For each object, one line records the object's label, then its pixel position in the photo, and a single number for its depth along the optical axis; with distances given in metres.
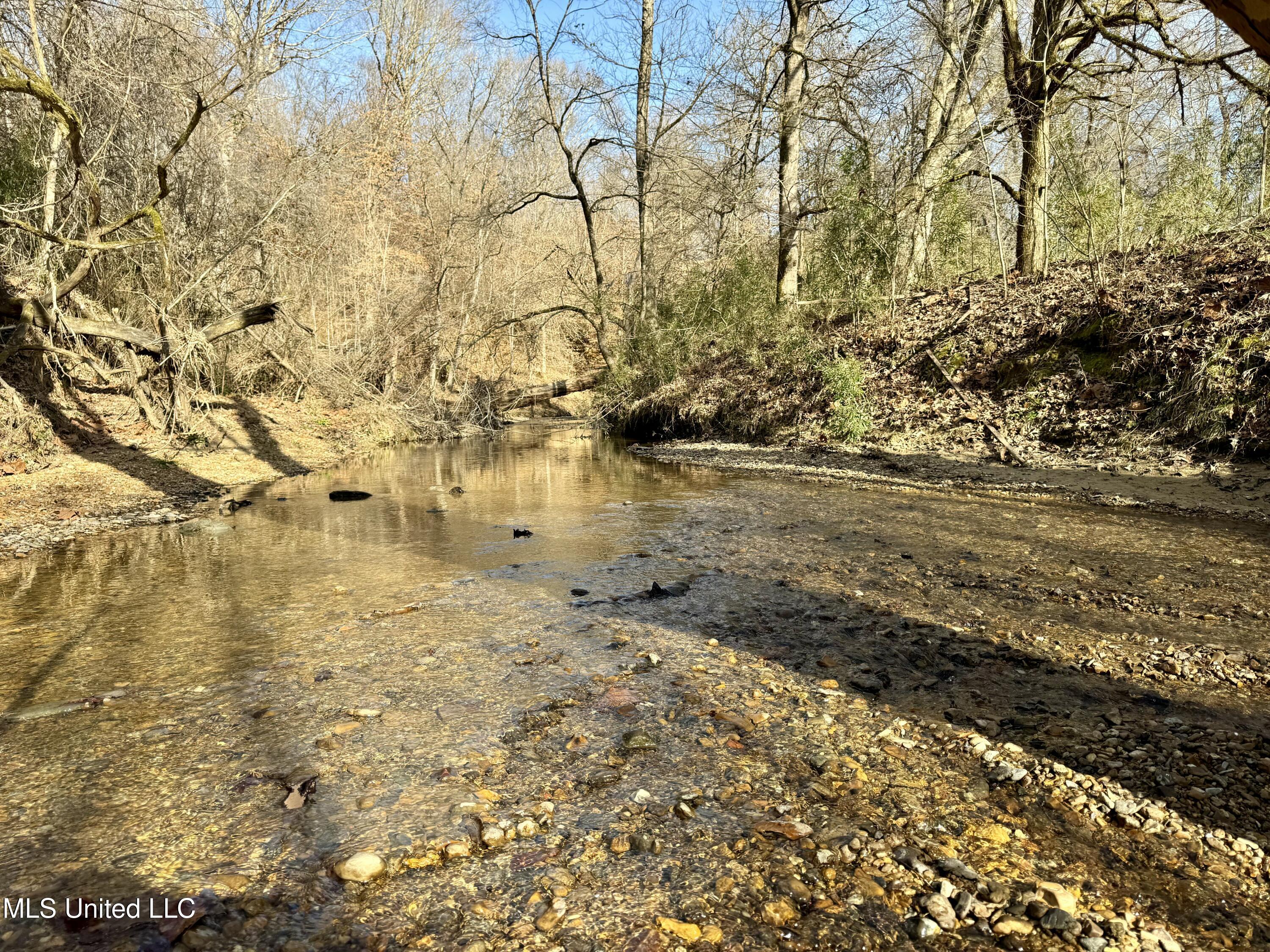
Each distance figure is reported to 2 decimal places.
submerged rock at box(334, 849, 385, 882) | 2.39
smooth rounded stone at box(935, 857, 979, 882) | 2.31
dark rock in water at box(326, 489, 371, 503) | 10.47
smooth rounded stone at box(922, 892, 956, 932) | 2.12
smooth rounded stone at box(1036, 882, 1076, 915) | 2.17
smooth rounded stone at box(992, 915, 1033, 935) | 2.08
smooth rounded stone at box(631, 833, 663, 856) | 2.53
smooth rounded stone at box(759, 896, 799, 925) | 2.18
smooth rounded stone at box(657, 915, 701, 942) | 2.12
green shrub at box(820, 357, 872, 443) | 13.02
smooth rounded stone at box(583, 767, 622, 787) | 2.94
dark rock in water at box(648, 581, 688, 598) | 5.50
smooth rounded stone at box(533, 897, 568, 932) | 2.17
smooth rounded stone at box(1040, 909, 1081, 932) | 2.07
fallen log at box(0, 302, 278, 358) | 11.16
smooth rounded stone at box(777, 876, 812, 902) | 2.27
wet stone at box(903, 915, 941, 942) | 2.09
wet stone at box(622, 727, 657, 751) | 3.22
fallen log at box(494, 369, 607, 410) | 23.56
